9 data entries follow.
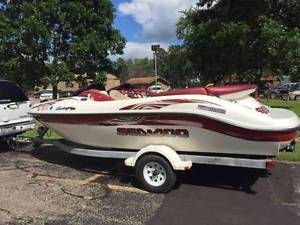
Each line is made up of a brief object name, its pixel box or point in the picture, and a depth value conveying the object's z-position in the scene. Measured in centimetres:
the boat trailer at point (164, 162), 377
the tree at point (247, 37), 918
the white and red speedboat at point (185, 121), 360
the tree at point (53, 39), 1012
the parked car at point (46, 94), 2880
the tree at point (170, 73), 4282
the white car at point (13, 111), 554
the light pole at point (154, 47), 1138
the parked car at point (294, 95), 2417
